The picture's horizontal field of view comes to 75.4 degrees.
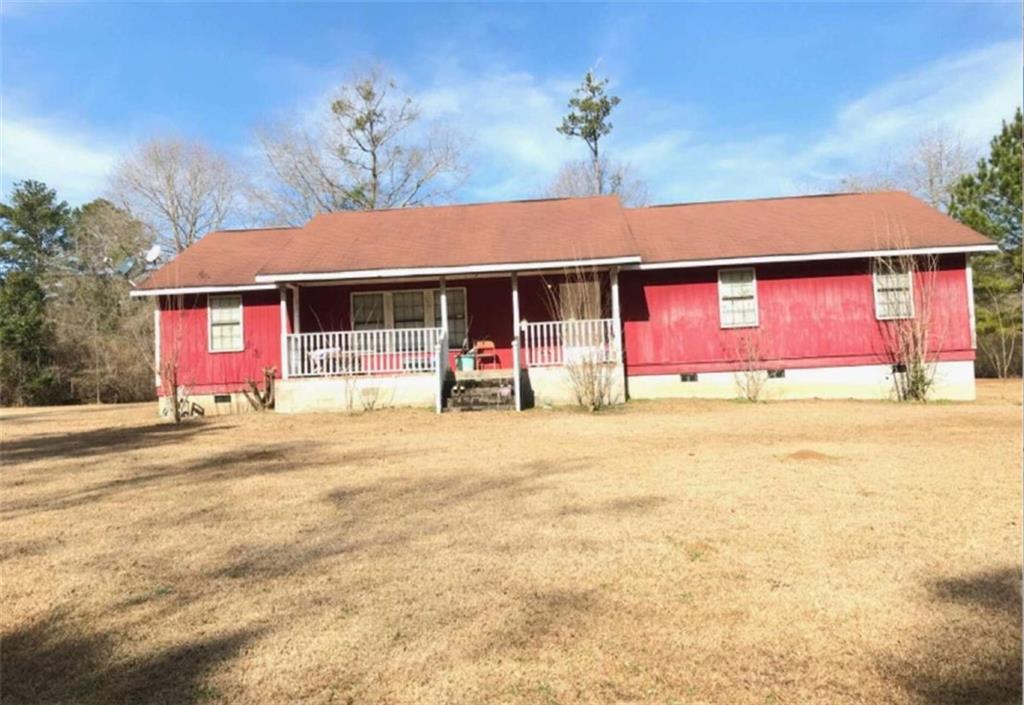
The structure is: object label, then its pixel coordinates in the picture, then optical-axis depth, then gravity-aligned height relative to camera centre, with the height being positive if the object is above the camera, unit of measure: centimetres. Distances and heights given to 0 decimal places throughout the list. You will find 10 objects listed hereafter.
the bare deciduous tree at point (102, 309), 2642 +377
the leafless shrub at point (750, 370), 1492 -31
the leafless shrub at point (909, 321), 1411 +61
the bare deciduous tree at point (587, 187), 3425 +928
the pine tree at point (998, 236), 2175 +367
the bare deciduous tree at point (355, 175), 3172 +964
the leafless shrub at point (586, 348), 1321 +32
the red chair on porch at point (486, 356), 1595 +32
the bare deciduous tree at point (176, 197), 3409 +962
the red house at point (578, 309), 1427 +133
